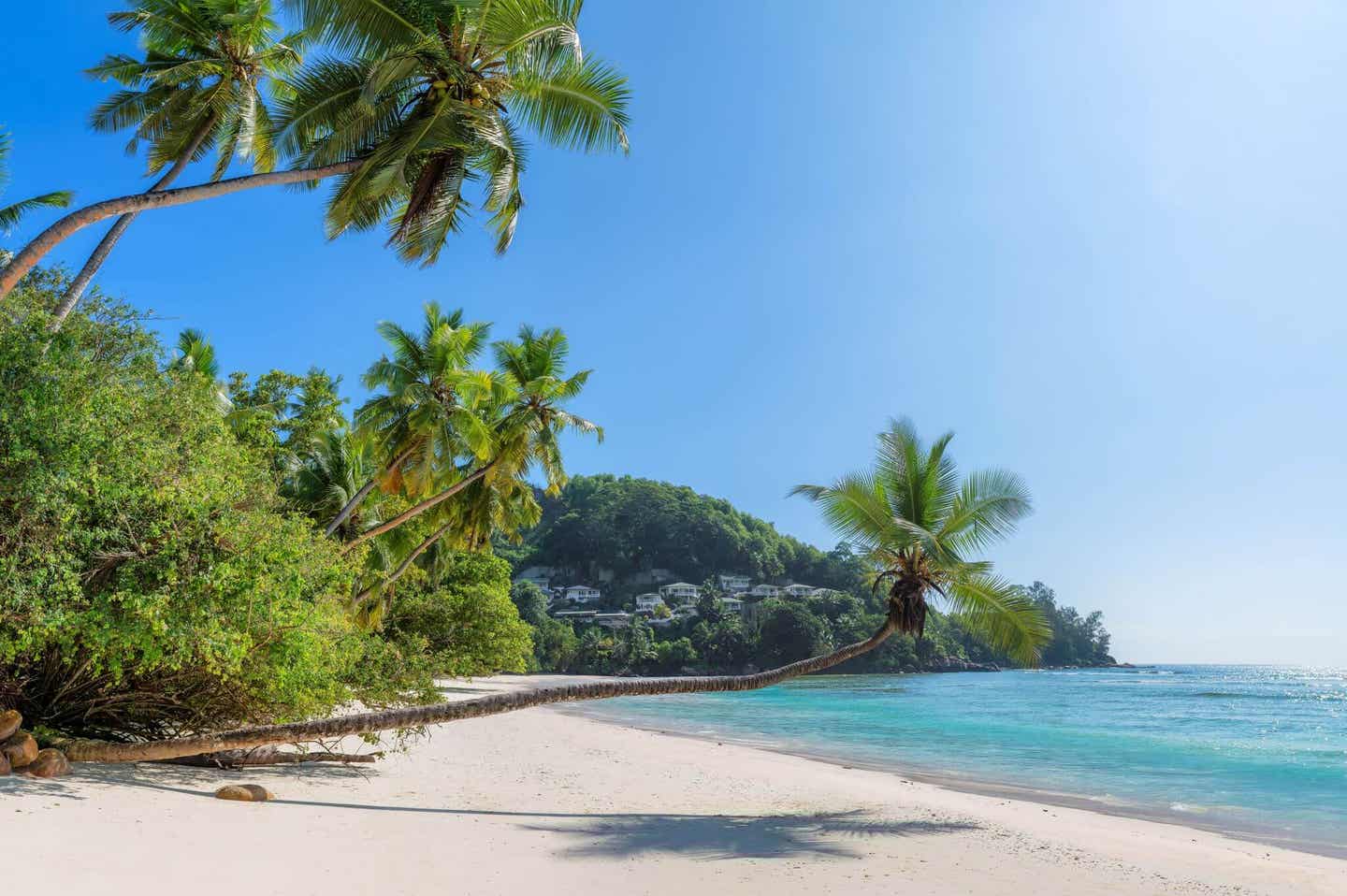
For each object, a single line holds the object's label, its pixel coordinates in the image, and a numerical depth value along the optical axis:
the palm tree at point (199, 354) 19.52
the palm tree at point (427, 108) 9.02
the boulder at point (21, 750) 7.71
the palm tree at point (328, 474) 18.78
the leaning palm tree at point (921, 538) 13.21
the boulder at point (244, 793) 8.54
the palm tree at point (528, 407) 18.70
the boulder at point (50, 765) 7.82
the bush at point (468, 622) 33.28
